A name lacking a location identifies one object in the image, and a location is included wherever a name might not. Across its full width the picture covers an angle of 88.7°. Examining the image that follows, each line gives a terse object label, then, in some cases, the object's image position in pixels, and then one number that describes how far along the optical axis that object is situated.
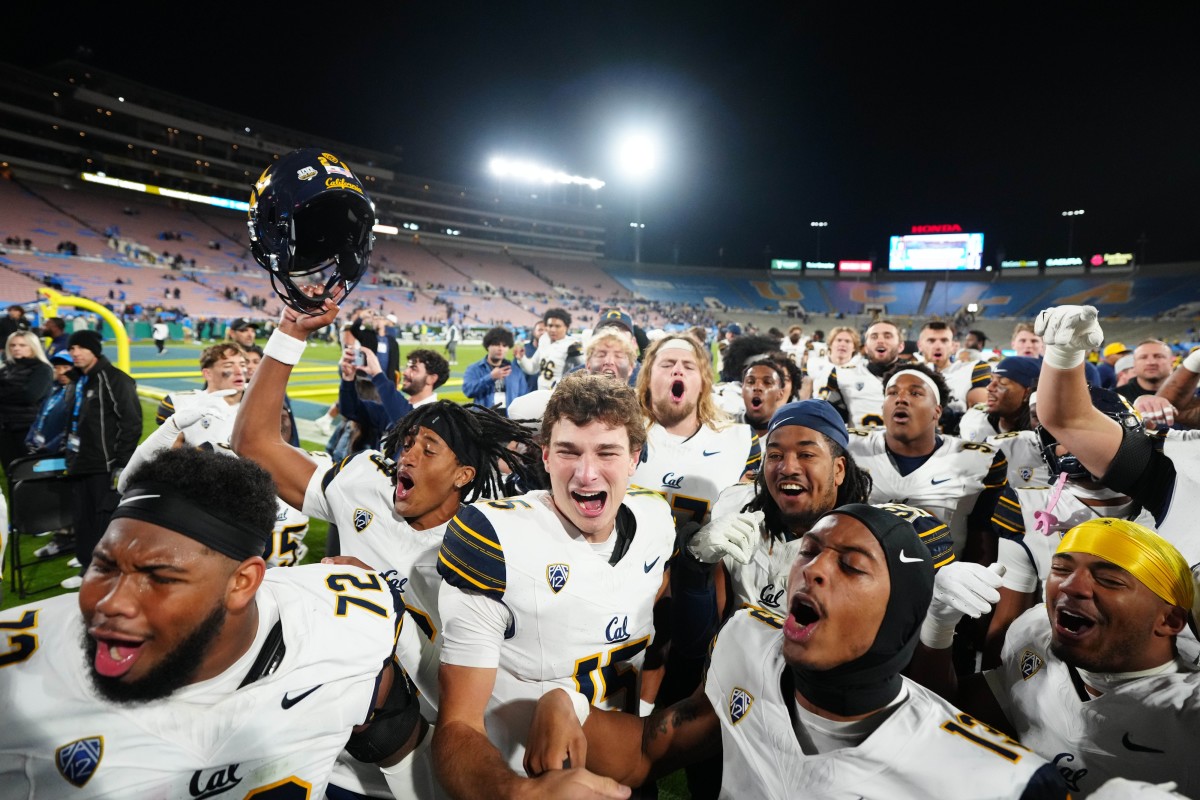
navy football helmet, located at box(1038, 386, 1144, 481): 2.98
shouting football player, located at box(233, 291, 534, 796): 2.54
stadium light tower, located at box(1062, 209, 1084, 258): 47.67
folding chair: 5.10
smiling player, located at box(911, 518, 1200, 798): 1.83
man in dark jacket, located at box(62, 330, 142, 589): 5.21
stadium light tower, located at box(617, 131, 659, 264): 36.16
